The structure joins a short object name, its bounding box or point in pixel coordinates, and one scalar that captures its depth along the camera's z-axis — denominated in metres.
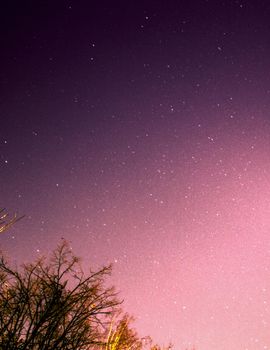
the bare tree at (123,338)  14.88
